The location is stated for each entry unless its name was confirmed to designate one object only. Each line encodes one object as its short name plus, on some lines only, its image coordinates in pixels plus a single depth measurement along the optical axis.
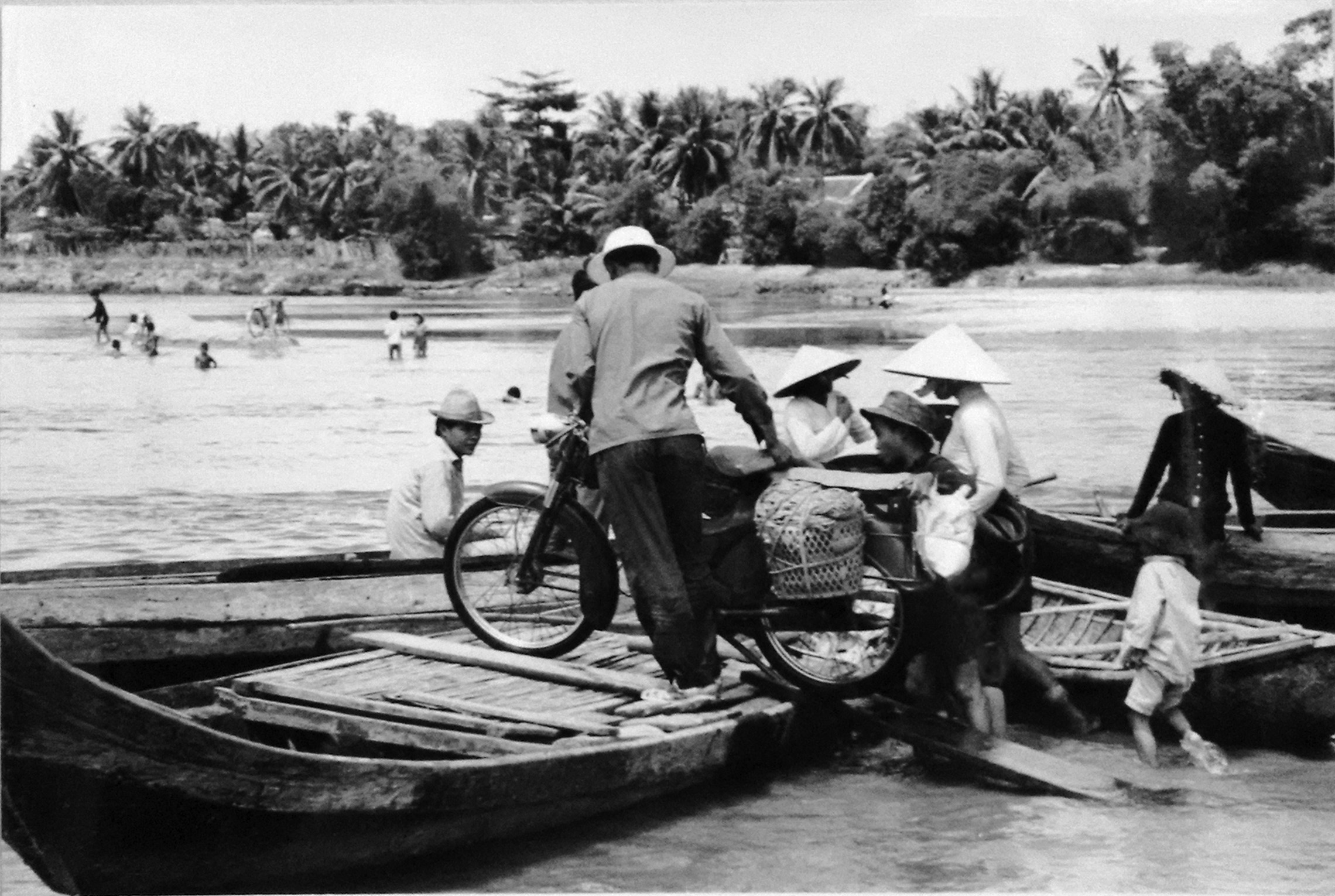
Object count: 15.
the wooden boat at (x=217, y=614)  9.55
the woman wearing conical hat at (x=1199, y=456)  10.10
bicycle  8.50
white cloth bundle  8.27
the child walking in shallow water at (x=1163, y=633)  9.27
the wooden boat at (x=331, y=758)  6.51
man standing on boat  8.09
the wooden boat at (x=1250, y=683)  9.53
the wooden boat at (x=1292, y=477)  13.32
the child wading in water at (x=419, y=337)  16.52
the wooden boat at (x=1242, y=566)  10.70
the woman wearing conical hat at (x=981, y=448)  8.55
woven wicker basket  8.14
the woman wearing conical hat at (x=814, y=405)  9.20
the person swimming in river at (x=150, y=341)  15.23
